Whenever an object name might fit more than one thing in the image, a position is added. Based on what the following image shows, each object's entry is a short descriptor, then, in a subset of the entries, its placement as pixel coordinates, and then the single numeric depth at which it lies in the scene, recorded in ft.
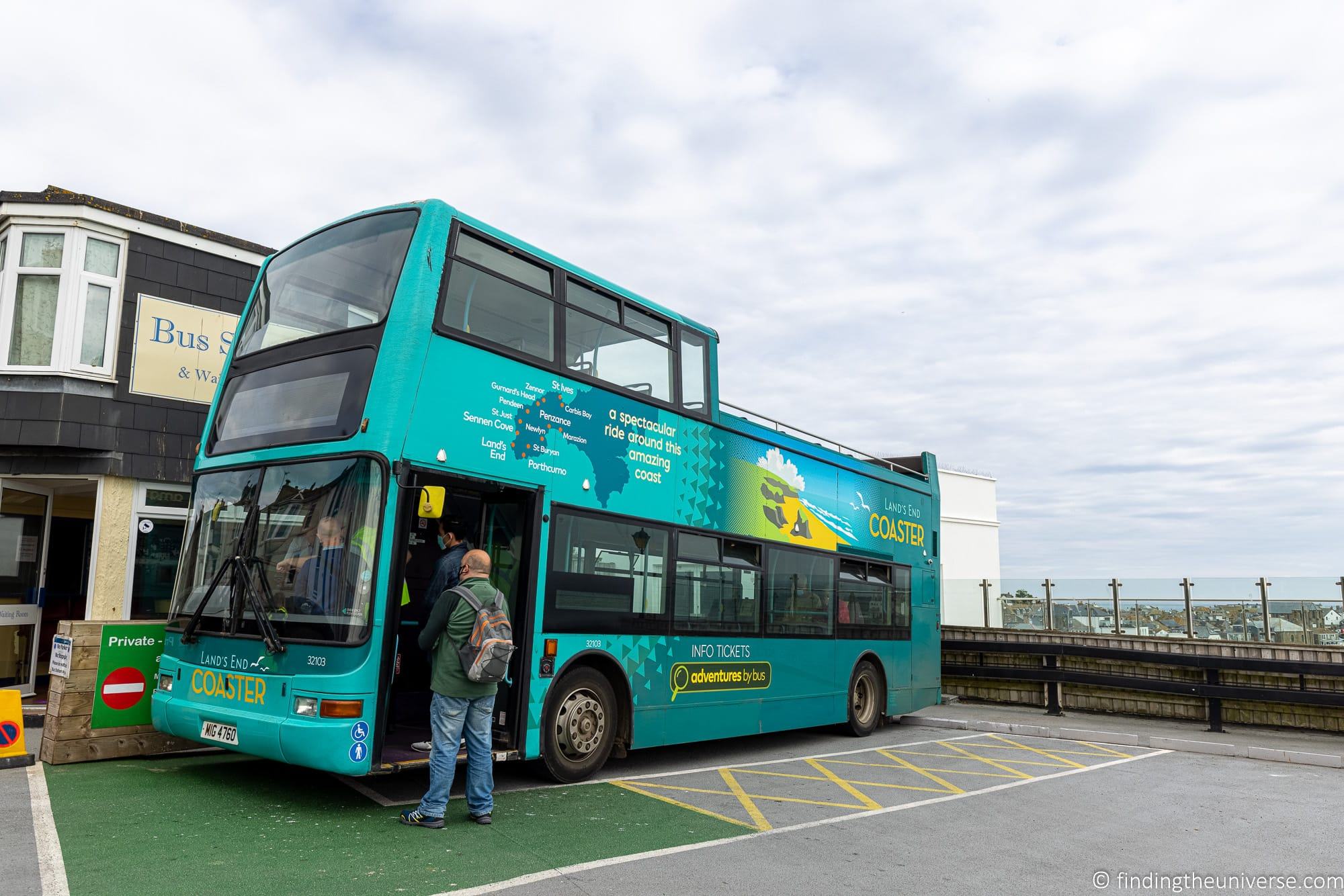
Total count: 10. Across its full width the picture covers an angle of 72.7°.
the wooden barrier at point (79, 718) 25.49
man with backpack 20.62
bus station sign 39.09
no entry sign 26.25
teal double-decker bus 20.98
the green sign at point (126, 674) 26.16
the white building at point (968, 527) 160.56
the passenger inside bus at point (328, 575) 20.61
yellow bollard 25.00
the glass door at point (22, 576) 39.22
